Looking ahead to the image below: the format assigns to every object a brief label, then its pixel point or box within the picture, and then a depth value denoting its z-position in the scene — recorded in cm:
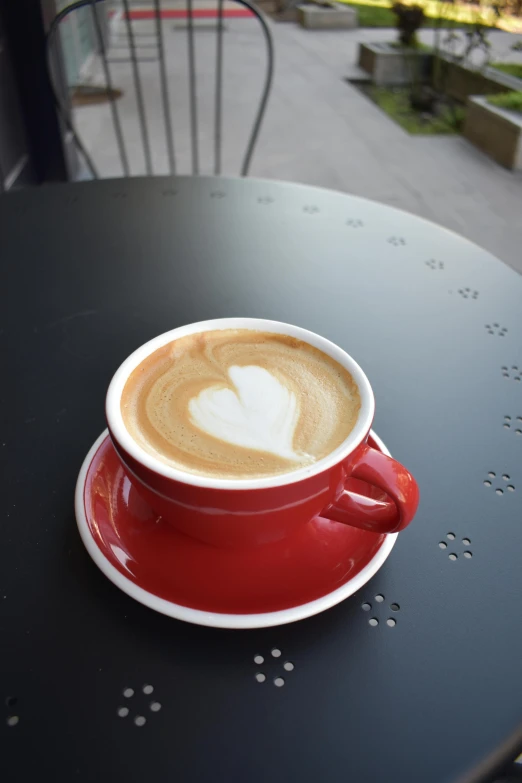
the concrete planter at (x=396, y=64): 434
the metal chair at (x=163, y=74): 109
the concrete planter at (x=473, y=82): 367
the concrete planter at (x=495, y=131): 296
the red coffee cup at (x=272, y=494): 34
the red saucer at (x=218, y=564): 35
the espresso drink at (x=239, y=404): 38
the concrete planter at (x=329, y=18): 605
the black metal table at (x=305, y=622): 31
